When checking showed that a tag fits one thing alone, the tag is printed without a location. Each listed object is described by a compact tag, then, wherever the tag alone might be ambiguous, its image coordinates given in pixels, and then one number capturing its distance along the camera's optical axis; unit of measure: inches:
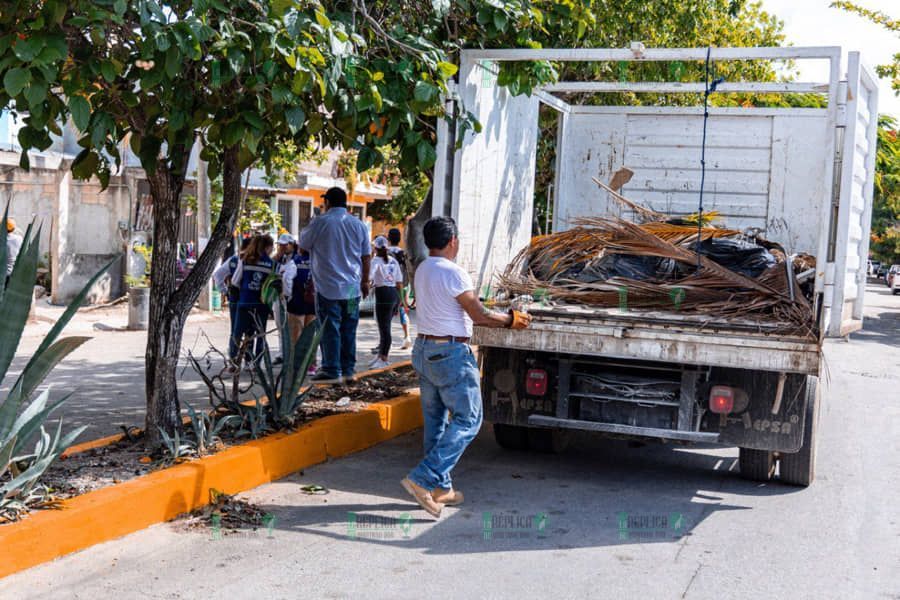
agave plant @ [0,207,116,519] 179.8
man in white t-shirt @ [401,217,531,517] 215.8
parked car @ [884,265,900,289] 1920.8
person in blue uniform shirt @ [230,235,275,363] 396.2
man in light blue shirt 327.3
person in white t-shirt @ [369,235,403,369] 420.5
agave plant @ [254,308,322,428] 259.3
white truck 233.5
